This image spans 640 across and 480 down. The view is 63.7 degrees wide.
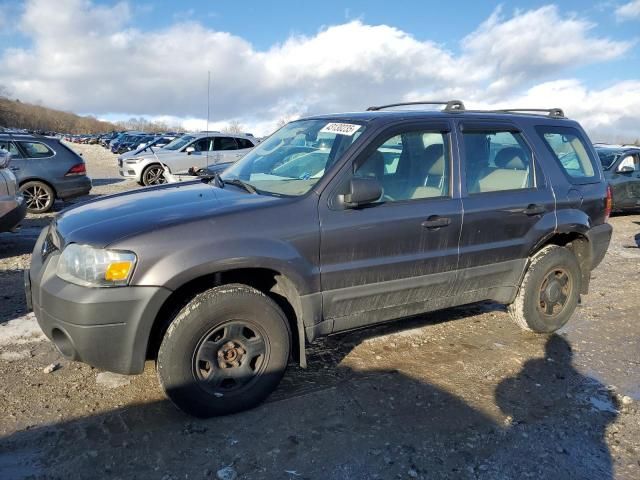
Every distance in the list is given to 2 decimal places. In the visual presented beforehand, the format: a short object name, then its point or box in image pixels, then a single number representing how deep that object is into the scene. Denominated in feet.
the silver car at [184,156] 50.16
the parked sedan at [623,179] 37.06
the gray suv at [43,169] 33.50
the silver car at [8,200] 19.71
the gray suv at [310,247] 9.21
